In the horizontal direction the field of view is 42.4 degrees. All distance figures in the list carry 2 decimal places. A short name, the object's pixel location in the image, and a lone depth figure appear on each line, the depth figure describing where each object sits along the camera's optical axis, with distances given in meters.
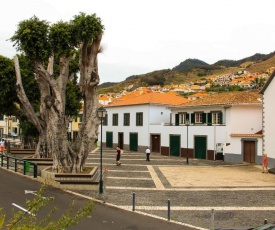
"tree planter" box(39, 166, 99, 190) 19.06
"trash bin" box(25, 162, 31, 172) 22.41
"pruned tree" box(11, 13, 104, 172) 20.31
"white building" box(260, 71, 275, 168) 29.23
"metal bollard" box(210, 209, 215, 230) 11.45
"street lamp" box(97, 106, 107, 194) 18.62
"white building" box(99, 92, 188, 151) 45.84
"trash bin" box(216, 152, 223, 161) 35.81
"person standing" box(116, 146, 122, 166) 29.91
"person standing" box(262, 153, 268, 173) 26.85
